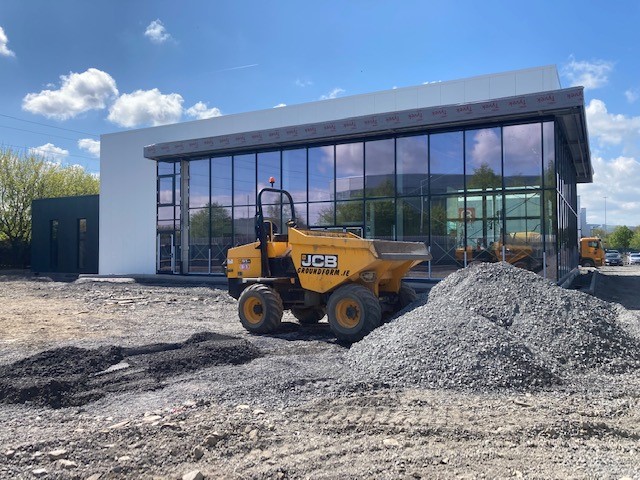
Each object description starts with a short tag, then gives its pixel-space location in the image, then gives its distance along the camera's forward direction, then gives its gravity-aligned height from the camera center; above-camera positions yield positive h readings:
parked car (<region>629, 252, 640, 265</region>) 51.25 -1.22
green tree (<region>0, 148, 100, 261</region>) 37.91 +3.81
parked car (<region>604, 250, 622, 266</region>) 47.09 -1.11
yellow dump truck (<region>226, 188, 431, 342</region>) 9.70 -0.58
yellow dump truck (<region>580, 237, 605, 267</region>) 39.03 -0.42
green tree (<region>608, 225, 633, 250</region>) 74.00 +1.18
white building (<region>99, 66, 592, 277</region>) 18.25 +3.04
